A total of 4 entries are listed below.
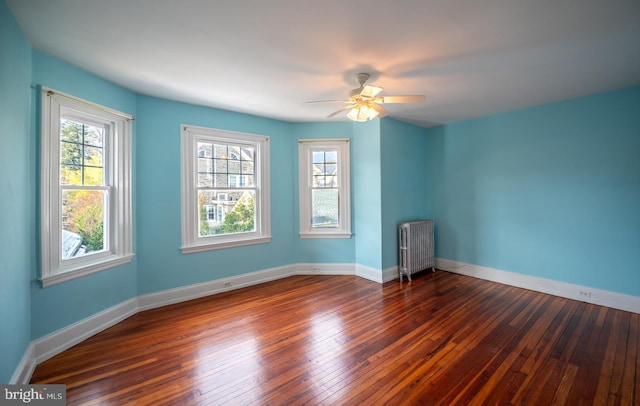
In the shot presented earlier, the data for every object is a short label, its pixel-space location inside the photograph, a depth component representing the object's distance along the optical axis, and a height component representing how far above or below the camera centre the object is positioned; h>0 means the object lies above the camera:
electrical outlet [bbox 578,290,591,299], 3.17 -1.15
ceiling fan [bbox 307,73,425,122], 2.37 +1.03
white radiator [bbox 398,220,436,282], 4.05 -0.69
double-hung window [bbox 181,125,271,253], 3.39 +0.27
